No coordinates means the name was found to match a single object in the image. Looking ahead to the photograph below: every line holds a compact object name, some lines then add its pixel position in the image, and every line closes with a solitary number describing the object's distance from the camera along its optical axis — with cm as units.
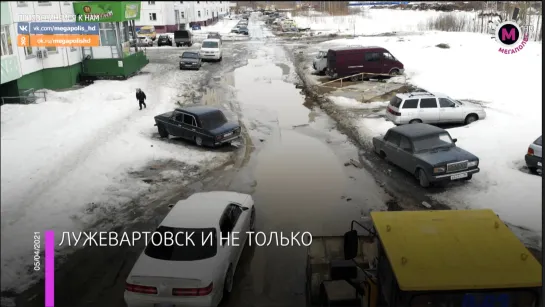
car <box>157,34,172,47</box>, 4573
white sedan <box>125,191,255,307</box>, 600
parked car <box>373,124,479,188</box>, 1106
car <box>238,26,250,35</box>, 5883
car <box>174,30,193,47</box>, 4041
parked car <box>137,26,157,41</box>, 4603
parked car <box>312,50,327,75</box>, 2967
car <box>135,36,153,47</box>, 4550
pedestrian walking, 1900
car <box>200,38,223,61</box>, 3556
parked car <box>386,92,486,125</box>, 1686
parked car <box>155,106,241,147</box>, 1486
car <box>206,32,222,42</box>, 4272
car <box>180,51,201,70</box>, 3103
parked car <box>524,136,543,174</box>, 1137
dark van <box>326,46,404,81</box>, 2744
